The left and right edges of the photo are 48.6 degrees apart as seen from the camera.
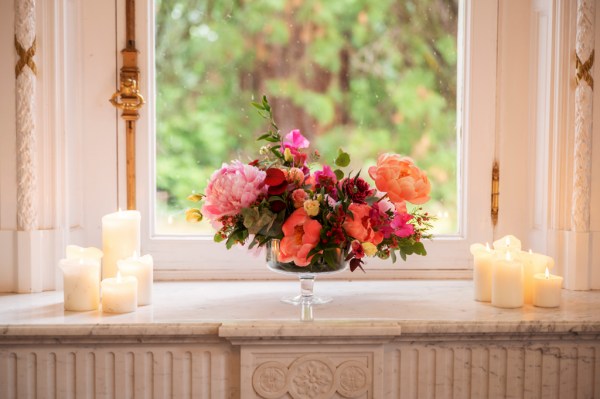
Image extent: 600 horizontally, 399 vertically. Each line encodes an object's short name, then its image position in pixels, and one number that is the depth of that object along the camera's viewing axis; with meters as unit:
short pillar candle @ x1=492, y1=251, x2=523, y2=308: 1.65
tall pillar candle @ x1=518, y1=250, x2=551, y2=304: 1.72
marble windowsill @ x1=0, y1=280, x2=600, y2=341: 1.47
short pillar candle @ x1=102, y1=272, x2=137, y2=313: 1.58
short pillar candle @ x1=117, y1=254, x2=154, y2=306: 1.65
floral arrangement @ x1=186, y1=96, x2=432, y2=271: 1.48
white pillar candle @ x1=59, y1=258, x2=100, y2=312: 1.59
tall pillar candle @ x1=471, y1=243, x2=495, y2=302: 1.73
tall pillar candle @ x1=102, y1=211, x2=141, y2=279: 1.73
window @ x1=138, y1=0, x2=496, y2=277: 1.97
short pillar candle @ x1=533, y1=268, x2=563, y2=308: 1.65
